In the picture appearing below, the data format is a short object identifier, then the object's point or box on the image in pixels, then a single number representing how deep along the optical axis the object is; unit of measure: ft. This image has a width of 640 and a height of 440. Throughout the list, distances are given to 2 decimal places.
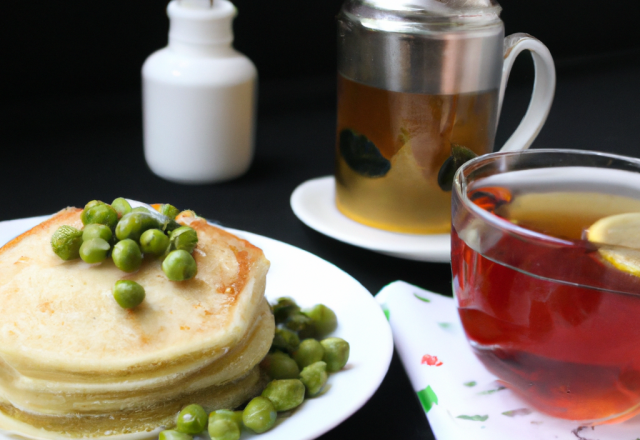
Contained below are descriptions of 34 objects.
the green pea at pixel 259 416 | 1.48
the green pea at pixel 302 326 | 1.67
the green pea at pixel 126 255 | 1.54
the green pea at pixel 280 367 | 1.59
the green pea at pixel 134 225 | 1.57
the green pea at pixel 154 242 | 1.57
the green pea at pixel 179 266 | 1.54
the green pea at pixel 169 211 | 1.65
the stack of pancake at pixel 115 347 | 1.48
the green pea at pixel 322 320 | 1.67
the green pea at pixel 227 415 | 1.48
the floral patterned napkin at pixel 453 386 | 1.53
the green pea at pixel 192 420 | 1.48
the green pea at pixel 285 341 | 1.65
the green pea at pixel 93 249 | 1.55
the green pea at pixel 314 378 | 1.56
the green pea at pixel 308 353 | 1.61
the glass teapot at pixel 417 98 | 1.90
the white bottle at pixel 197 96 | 2.23
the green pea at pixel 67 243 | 1.57
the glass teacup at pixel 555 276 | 1.47
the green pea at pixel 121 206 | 1.64
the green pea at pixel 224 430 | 1.47
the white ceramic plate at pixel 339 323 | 1.49
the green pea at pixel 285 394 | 1.52
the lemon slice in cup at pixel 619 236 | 1.43
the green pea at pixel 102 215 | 1.60
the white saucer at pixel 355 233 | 1.92
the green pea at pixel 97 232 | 1.56
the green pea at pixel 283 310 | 1.70
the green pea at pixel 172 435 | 1.46
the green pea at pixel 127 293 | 1.50
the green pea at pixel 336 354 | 1.59
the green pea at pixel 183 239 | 1.58
